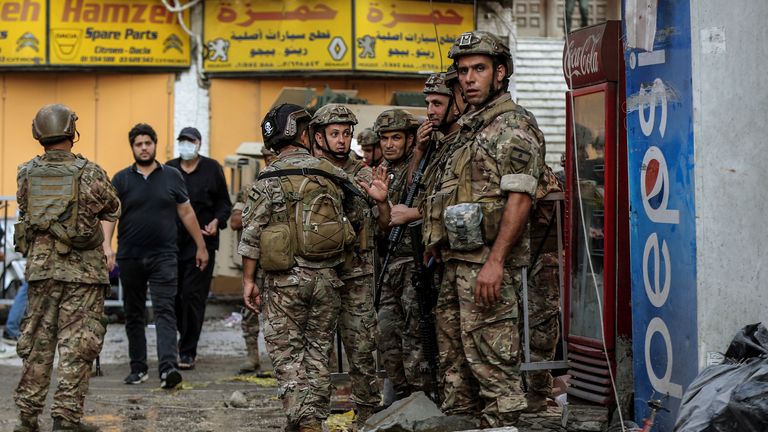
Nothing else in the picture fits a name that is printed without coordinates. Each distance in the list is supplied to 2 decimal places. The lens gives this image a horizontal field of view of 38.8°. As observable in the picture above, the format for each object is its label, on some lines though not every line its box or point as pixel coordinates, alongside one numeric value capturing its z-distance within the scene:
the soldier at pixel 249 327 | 9.33
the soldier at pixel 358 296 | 6.49
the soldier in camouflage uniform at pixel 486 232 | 5.33
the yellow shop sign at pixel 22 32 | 14.68
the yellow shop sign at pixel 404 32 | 15.29
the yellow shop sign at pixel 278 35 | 15.16
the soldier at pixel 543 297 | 6.60
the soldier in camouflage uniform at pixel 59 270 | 6.88
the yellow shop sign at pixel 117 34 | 14.86
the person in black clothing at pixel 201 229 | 9.75
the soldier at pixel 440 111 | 6.39
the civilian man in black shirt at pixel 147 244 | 9.02
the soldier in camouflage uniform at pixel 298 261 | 6.05
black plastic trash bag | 4.16
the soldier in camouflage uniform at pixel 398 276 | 6.62
